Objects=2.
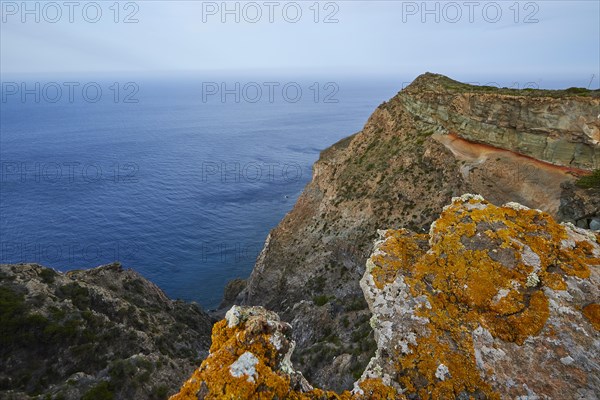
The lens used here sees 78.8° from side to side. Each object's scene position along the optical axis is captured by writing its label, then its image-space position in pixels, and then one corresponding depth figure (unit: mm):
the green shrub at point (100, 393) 20647
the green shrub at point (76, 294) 29094
